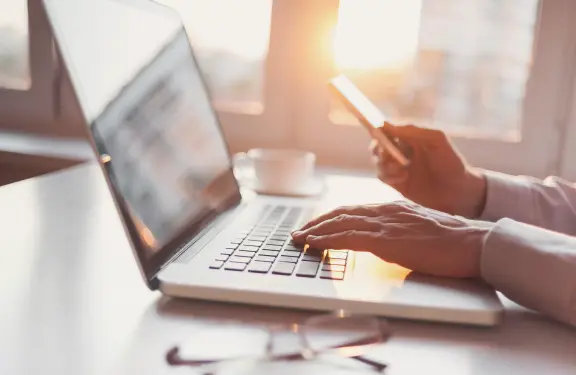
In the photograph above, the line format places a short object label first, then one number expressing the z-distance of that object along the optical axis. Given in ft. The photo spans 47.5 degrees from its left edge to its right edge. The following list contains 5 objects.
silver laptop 1.85
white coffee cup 3.50
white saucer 3.51
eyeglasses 1.54
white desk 1.53
